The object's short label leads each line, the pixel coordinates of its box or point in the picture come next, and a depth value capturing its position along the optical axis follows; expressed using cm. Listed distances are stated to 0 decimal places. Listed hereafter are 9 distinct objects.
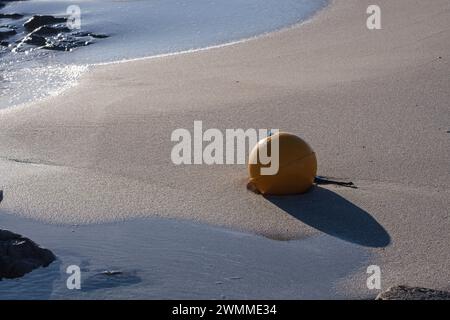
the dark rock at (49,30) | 1400
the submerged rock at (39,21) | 1455
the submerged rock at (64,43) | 1317
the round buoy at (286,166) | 622
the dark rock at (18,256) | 518
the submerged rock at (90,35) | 1373
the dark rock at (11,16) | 1554
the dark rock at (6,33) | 1403
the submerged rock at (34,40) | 1349
